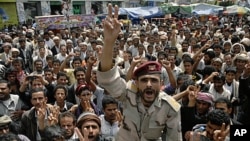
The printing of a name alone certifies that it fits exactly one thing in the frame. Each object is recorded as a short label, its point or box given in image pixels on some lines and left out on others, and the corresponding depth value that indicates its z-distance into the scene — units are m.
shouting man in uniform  2.33
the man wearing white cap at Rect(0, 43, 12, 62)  7.41
